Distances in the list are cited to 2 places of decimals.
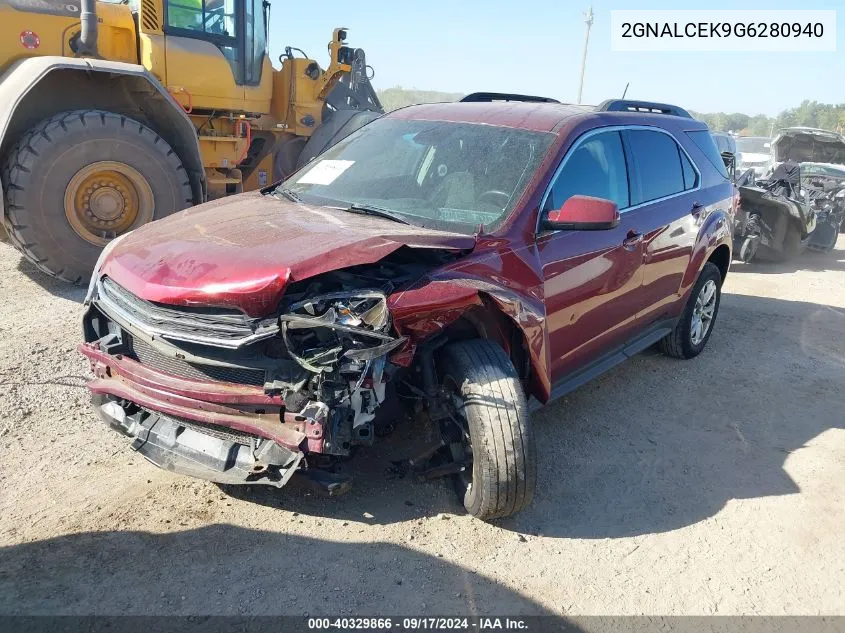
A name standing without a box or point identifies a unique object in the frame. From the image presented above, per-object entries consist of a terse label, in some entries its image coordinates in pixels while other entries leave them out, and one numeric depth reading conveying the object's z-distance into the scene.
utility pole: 32.47
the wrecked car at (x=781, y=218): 10.05
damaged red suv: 2.77
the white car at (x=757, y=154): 17.41
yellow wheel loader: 5.87
